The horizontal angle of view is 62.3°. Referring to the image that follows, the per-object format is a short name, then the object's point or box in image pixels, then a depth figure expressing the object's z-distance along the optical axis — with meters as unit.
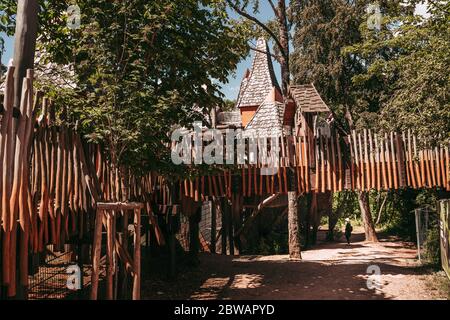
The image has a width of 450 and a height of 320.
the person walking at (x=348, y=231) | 19.50
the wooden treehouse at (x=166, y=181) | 4.31
